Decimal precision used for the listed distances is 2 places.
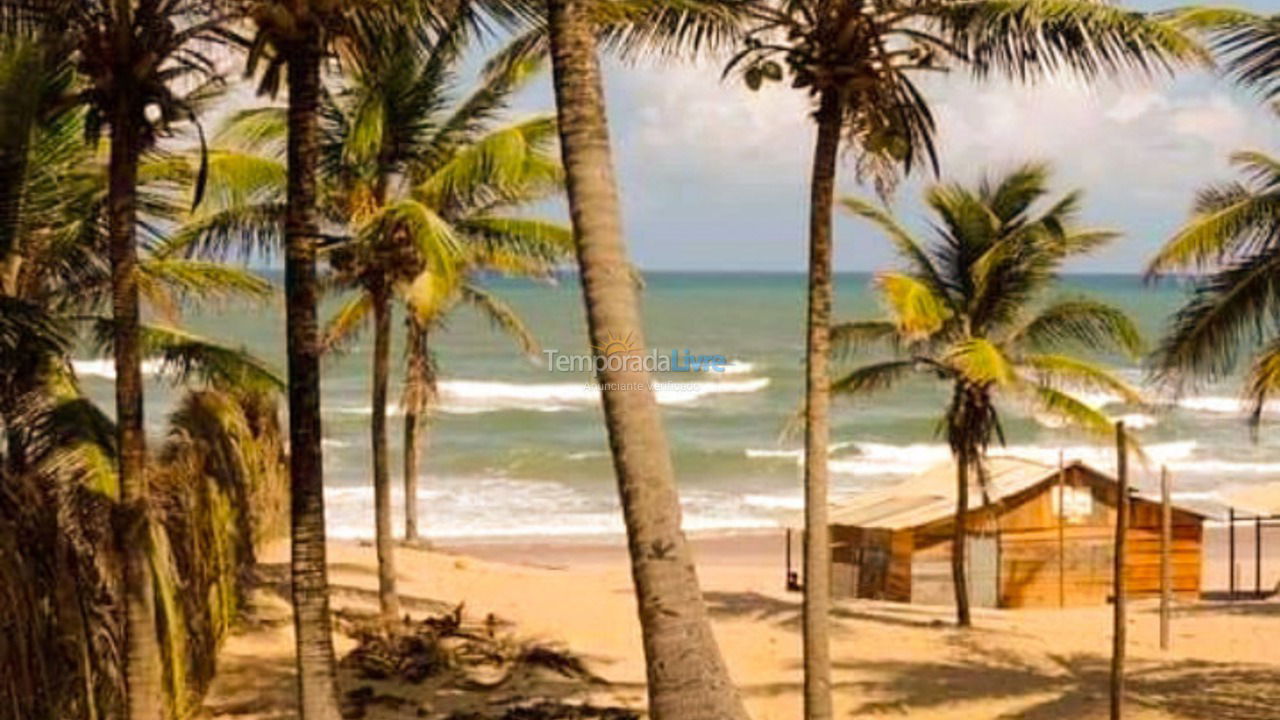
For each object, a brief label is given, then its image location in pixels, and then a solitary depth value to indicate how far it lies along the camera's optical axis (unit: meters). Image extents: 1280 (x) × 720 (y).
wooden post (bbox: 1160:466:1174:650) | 14.77
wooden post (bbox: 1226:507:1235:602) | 22.34
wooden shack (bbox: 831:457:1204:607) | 21.06
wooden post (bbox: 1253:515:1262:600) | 22.53
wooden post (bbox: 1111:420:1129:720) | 11.63
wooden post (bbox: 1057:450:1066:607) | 21.11
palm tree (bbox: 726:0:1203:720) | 9.18
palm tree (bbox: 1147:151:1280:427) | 11.62
